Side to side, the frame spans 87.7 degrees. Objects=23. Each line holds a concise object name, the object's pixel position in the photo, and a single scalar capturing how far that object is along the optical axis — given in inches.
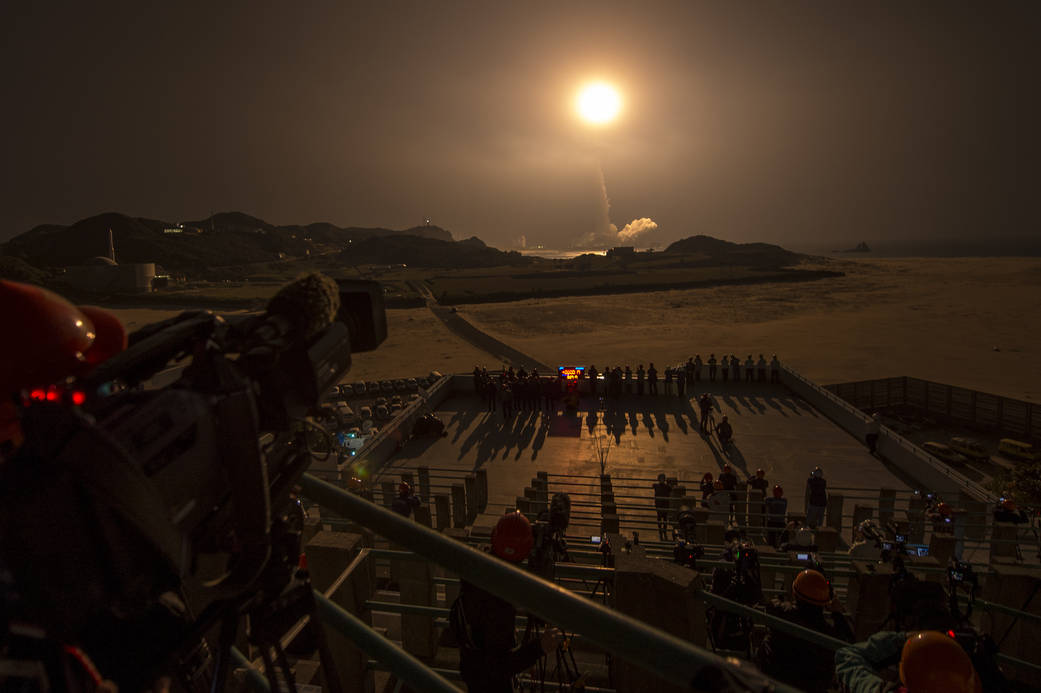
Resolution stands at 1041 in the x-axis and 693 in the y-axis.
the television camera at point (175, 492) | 44.3
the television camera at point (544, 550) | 173.7
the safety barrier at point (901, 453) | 519.5
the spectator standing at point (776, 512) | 430.0
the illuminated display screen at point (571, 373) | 849.7
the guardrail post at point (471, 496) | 473.1
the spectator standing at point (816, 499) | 451.5
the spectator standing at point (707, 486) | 495.8
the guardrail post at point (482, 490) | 497.0
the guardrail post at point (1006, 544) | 344.8
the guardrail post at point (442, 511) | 415.9
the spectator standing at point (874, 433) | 613.0
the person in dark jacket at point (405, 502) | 397.1
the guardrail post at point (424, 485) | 488.7
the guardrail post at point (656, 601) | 136.6
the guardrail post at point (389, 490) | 457.7
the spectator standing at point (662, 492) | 495.8
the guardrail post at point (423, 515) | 386.3
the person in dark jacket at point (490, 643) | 135.7
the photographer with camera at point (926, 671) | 110.9
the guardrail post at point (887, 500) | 456.1
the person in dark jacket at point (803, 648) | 171.3
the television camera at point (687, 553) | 255.7
